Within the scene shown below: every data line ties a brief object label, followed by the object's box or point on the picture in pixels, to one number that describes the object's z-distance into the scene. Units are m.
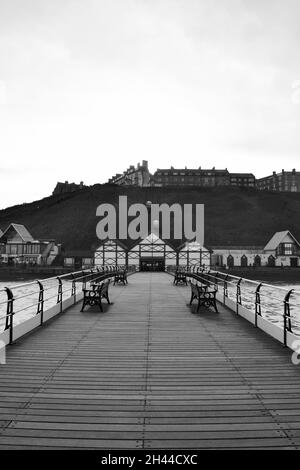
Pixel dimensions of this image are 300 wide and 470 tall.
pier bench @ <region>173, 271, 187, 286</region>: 24.42
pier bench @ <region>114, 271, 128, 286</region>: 24.69
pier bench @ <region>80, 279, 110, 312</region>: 12.11
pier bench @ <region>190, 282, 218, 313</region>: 11.84
